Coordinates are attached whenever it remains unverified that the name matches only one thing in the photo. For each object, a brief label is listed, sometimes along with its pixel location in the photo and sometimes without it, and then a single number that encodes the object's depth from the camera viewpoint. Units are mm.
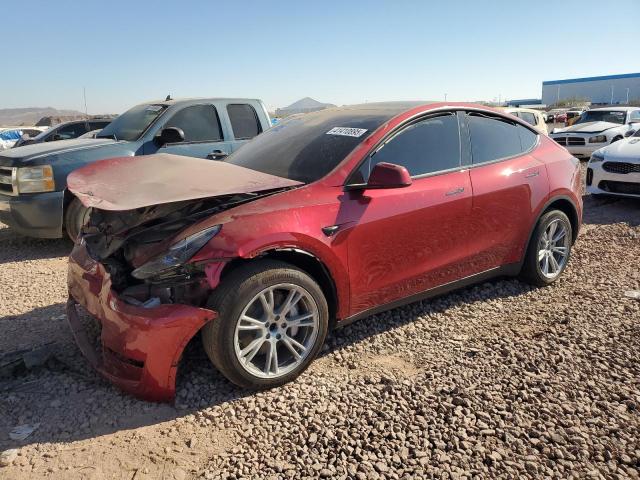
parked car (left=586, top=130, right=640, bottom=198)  7848
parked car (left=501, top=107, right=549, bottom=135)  13201
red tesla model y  2775
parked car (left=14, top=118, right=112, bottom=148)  13430
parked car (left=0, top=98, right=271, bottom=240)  5664
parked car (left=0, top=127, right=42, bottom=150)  21103
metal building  80688
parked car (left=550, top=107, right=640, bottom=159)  13008
